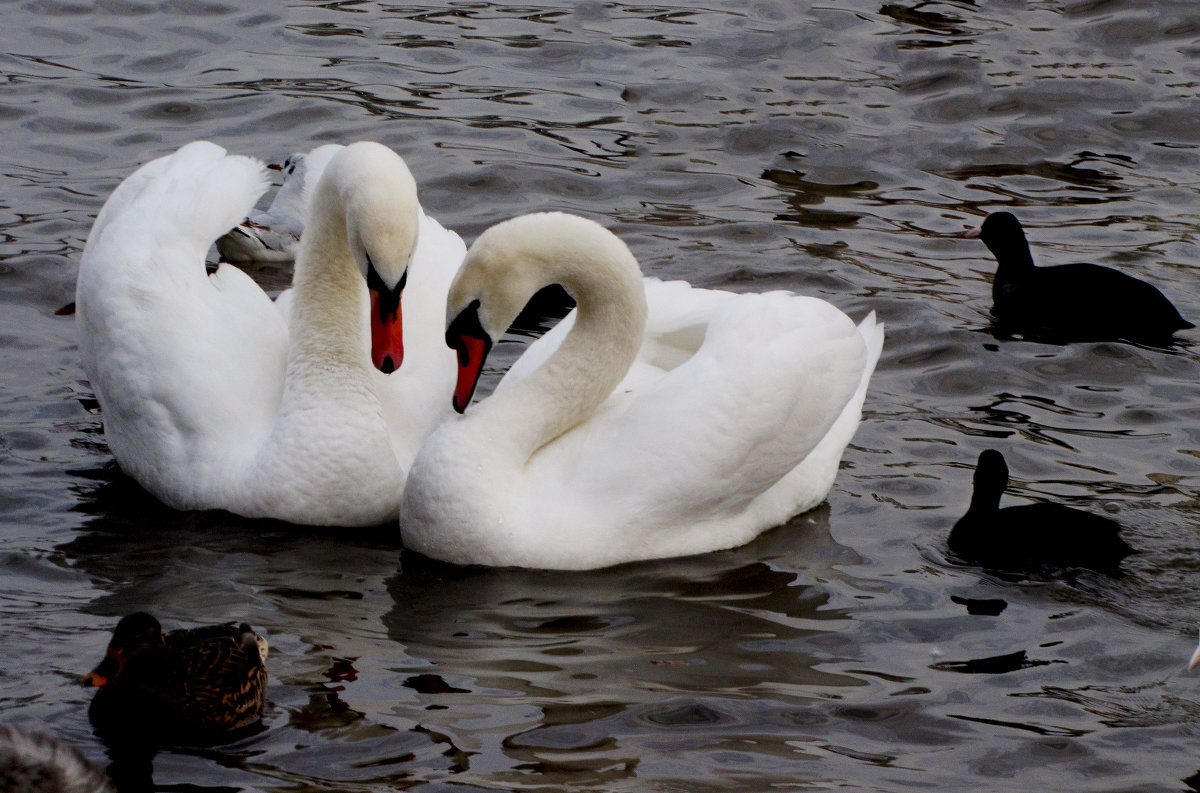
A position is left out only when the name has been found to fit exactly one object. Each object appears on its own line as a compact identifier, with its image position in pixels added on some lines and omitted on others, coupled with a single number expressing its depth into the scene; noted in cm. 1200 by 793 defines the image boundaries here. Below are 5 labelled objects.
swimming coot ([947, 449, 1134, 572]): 1353
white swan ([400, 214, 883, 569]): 1329
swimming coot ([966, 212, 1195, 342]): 1802
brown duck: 1065
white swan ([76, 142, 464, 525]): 1363
